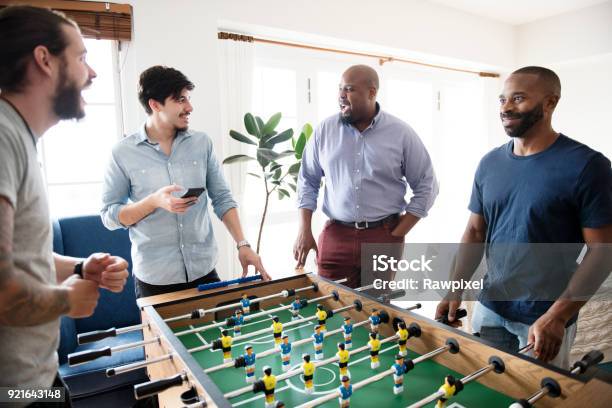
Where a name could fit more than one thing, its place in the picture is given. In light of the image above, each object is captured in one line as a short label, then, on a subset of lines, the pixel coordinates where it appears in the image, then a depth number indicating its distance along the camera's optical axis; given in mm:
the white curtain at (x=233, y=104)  3215
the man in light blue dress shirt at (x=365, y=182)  2309
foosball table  950
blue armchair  2109
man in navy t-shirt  1393
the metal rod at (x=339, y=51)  3201
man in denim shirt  1834
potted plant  2992
